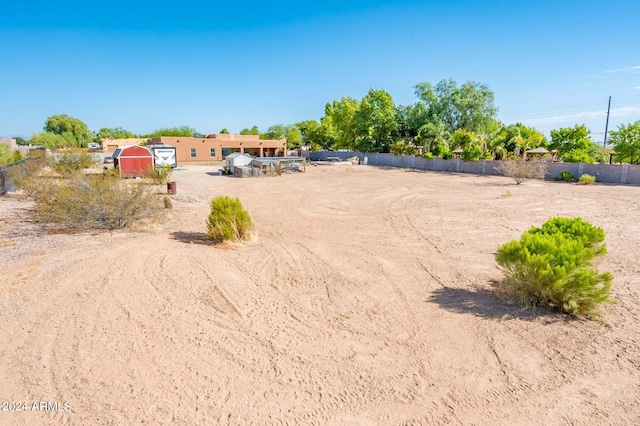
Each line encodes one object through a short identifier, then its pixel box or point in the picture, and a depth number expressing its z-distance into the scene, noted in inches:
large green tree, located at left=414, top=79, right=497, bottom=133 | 1782.7
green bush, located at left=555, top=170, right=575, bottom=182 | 1147.1
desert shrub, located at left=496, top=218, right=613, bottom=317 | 244.8
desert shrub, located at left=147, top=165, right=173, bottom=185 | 974.4
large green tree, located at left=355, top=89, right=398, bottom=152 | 2005.4
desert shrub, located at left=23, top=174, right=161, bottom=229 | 456.8
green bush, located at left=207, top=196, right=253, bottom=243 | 423.2
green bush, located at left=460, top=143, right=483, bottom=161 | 1492.4
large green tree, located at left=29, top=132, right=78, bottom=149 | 2876.5
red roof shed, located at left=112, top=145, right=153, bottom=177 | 1175.0
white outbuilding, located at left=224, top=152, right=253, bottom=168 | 1465.3
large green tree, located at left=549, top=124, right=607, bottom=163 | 1227.9
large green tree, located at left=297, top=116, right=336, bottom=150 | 2625.5
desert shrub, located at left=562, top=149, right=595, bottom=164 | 1213.1
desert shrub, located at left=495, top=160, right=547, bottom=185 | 1095.4
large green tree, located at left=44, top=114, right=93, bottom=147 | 3422.7
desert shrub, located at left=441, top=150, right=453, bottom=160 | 1630.2
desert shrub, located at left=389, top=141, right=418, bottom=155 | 1904.5
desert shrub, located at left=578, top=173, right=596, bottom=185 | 1069.8
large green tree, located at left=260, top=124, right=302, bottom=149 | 2913.4
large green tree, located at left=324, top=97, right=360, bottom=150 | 2240.4
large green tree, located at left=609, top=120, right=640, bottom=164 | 1114.7
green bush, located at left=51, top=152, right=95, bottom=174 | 1088.3
